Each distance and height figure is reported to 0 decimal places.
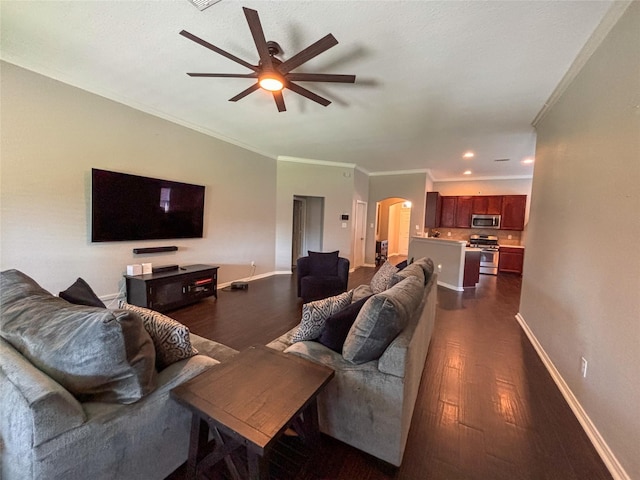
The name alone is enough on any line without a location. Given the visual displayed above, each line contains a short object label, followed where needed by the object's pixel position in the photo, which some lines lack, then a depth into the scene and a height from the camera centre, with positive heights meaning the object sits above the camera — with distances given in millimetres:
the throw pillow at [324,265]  4492 -706
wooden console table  3381 -982
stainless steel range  7156 -760
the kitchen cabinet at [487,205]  7488 +741
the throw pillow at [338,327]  1643 -648
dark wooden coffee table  975 -754
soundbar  3692 -495
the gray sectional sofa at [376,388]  1382 -887
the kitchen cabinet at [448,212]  8031 +519
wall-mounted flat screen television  3238 +102
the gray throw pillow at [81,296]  1544 -502
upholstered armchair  4109 -864
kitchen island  5316 -695
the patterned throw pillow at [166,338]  1350 -639
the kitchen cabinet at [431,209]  7496 +548
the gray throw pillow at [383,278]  2545 -529
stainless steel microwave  7480 +276
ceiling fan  1805 +1266
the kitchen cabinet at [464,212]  7844 +529
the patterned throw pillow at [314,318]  1775 -643
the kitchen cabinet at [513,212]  7219 +553
